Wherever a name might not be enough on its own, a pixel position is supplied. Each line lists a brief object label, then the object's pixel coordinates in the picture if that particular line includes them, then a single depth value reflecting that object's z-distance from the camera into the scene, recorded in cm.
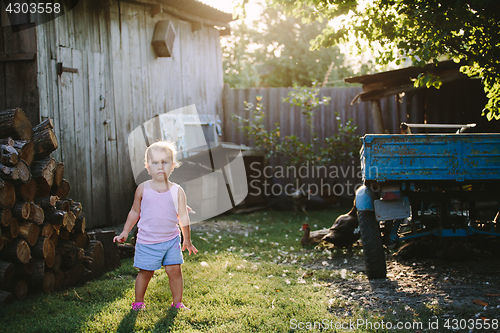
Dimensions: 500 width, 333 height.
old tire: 457
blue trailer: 453
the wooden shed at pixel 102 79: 601
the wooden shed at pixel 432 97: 808
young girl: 351
